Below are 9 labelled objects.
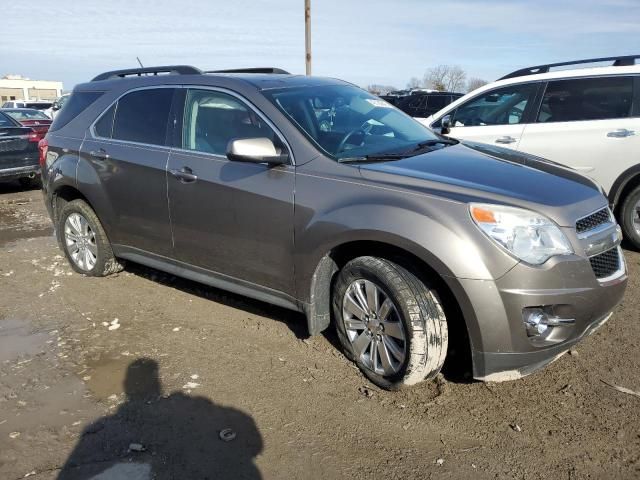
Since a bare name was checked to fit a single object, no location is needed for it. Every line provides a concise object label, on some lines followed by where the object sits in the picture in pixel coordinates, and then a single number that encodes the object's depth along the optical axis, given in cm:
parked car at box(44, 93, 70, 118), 2380
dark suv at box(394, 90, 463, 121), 1404
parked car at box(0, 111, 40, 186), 965
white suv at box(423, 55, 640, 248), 561
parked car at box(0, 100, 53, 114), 2780
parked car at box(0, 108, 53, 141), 1459
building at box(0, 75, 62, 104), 7412
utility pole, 1684
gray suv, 282
